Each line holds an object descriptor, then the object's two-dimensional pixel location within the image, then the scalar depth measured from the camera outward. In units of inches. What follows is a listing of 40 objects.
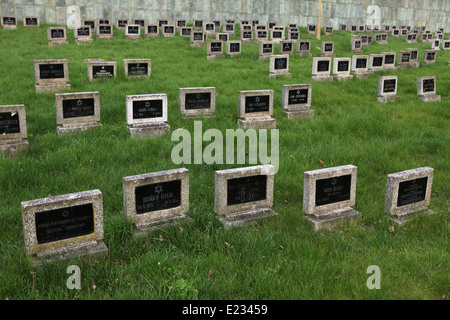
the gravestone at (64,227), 149.4
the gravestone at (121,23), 899.4
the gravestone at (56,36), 642.8
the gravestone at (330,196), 185.8
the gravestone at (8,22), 788.0
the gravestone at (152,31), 783.9
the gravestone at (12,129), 254.1
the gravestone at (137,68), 428.1
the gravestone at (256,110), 325.4
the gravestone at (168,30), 799.6
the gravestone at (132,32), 751.8
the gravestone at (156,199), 172.4
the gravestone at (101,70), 412.3
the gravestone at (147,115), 294.2
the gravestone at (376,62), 549.6
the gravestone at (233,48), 613.3
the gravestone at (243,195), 183.5
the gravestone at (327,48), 682.2
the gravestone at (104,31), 743.1
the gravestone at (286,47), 653.3
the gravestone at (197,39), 698.8
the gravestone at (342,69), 498.9
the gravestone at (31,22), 813.9
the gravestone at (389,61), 579.8
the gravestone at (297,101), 355.3
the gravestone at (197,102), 330.6
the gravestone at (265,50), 605.9
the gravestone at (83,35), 678.9
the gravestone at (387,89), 415.5
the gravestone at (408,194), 191.5
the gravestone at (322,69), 484.0
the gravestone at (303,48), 665.0
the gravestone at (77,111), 285.7
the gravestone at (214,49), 591.8
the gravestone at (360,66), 526.0
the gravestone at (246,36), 798.5
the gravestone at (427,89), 426.3
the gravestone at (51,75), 386.6
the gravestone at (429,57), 649.0
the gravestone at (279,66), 483.8
